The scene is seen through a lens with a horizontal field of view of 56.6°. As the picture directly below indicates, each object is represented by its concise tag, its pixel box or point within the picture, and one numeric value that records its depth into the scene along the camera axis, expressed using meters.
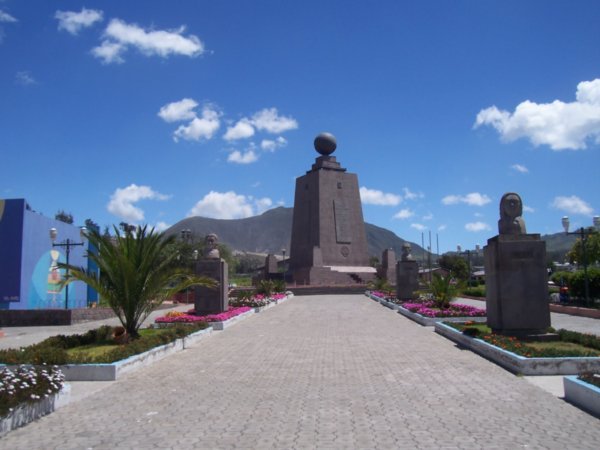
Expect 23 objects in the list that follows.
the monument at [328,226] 41.22
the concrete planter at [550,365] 7.94
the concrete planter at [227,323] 15.05
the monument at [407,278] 23.66
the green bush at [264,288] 28.09
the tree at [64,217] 65.19
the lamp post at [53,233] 18.65
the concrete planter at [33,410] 5.39
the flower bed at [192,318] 15.26
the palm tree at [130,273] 10.44
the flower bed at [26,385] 5.44
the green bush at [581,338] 9.23
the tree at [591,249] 30.55
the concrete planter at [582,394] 5.83
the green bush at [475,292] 31.61
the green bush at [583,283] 20.97
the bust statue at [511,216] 10.83
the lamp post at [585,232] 17.61
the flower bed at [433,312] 15.65
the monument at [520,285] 10.41
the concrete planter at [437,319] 15.34
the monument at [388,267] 41.34
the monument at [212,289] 17.36
